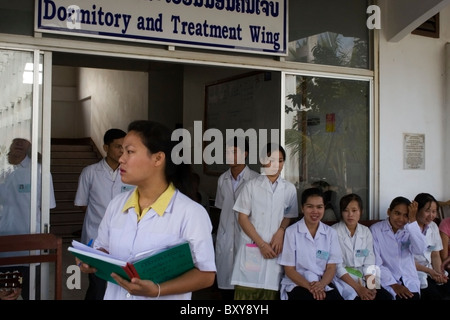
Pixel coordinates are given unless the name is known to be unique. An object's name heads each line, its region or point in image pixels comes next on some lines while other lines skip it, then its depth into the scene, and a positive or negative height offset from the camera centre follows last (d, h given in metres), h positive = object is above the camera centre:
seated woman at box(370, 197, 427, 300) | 3.85 -0.66
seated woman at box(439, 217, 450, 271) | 4.37 -0.63
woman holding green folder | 1.84 -0.20
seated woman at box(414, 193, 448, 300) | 4.08 -0.78
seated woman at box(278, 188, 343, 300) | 3.54 -0.63
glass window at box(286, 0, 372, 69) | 4.30 +1.24
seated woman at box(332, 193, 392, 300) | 3.74 -0.64
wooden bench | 3.11 -0.53
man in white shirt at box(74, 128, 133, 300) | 3.94 -0.17
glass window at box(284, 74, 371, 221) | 4.38 +0.29
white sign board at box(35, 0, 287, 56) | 3.46 +1.11
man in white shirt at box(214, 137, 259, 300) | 4.31 -0.40
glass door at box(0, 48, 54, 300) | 3.30 +0.09
